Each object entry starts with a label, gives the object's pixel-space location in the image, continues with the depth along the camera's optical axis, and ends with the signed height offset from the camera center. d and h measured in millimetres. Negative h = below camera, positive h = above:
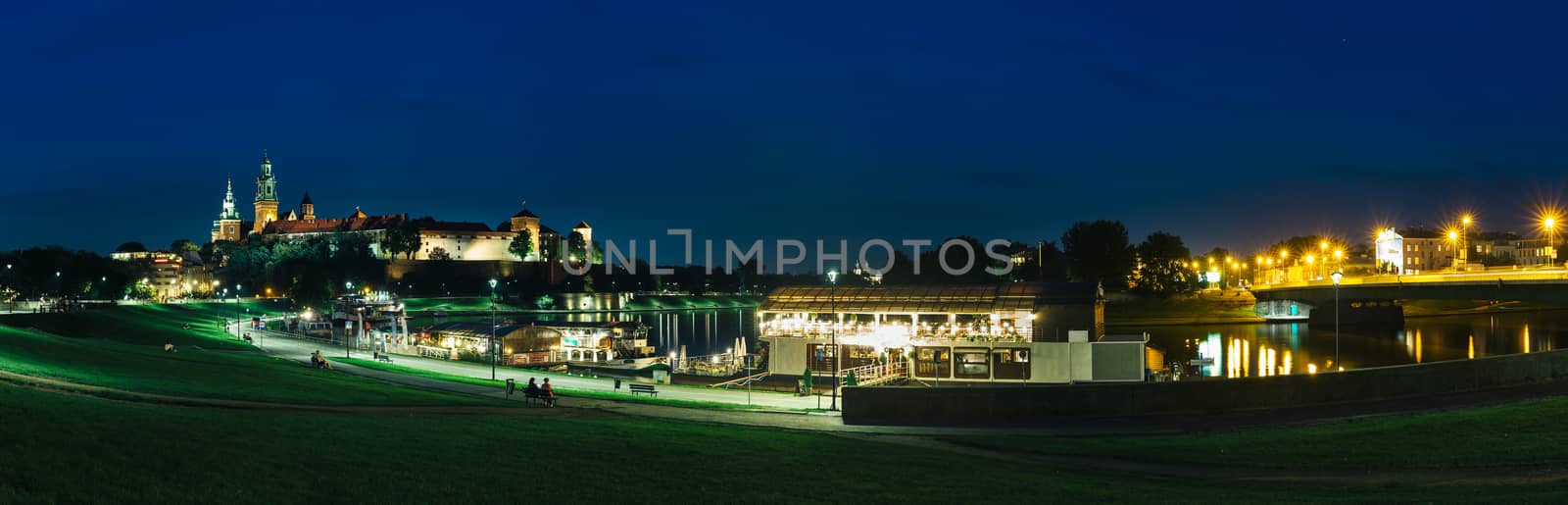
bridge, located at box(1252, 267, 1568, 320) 61781 -832
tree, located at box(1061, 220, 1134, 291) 145125 +3713
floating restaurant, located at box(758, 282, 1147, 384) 49312 -2848
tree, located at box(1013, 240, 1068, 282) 150250 +1916
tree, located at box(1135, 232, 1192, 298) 146500 +2241
